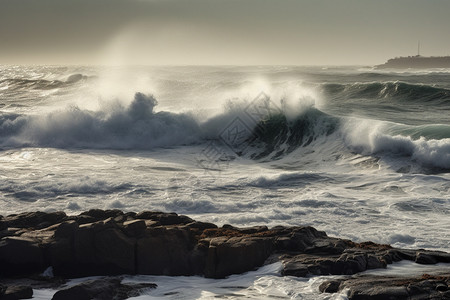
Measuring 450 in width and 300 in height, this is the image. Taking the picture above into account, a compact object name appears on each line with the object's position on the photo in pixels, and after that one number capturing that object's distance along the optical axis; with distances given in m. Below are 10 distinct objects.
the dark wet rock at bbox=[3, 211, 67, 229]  21.48
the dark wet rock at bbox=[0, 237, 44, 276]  17.91
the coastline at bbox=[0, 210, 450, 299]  17.42
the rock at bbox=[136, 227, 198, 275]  18.18
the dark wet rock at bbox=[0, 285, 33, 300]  15.26
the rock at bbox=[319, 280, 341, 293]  15.39
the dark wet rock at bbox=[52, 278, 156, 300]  15.05
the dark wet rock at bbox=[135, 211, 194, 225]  21.28
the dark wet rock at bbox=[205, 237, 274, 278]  17.85
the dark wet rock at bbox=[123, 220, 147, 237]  18.97
